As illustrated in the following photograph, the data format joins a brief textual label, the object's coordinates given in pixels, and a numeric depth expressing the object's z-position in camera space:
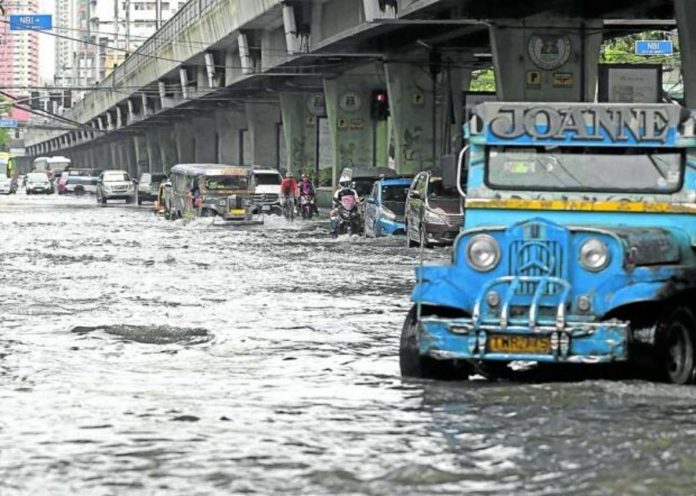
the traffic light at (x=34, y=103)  86.25
